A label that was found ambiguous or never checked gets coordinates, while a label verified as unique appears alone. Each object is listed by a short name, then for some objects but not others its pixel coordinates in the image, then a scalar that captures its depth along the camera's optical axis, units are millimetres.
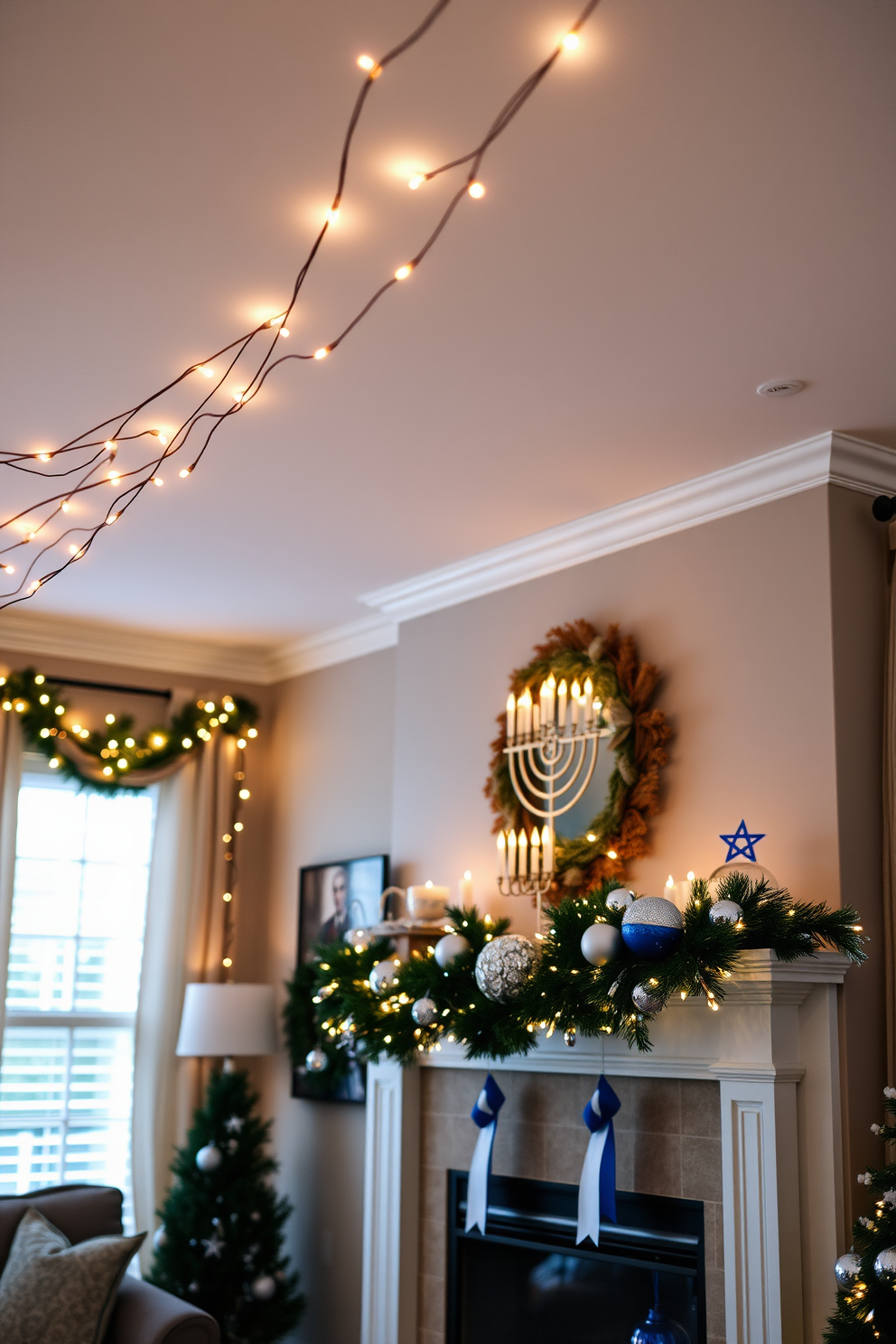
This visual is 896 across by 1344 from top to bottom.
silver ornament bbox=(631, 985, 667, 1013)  3104
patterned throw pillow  3705
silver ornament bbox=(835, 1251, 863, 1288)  2811
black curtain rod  5613
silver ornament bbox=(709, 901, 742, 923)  3107
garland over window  5398
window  5266
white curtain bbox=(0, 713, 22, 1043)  5199
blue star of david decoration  3537
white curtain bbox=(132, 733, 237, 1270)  5367
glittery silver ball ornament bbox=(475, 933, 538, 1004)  3592
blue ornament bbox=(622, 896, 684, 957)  3154
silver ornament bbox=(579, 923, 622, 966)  3254
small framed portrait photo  5148
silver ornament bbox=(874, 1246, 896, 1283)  2686
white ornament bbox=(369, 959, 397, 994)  4059
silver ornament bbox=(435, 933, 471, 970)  3875
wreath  3859
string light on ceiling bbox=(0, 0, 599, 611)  3154
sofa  3664
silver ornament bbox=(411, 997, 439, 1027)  3775
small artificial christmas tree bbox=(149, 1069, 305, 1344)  4730
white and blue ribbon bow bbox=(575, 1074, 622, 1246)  3451
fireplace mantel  3076
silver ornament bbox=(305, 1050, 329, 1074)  4566
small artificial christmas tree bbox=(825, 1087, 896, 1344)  2736
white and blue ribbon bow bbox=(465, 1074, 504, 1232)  3887
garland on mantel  3115
